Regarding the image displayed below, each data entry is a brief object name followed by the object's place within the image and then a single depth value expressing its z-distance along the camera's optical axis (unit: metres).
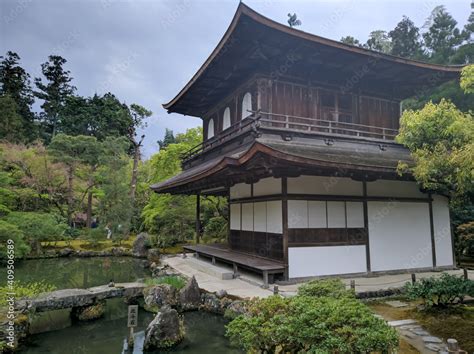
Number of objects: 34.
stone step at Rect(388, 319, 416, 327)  5.85
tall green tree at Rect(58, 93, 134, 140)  40.47
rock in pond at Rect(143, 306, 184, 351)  6.20
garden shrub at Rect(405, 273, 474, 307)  6.49
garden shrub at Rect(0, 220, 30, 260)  13.28
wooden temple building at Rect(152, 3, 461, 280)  8.97
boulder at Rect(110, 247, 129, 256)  20.30
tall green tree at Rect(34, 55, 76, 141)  40.34
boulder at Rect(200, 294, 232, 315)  7.82
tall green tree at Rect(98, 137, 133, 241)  21.55
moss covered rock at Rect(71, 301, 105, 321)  7.98
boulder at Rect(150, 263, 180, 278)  12.34
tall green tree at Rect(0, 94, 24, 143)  32.28
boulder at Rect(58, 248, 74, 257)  19.21
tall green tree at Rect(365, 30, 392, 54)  30.39
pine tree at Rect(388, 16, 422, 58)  28.07
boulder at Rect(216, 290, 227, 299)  8.09
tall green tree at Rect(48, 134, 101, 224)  22.59
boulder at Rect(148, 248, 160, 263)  17.16
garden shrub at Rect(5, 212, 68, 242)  15.98
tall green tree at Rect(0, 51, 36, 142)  37.75
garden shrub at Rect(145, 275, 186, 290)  9.39
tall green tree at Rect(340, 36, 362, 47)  31.06
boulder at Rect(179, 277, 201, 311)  8.29
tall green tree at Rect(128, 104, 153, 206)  29.59
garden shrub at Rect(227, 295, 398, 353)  3.41
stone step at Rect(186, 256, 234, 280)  10.34
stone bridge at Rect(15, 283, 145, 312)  7.26
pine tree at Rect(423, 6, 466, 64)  23.83
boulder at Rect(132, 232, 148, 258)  19.66
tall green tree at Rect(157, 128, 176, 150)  52.35
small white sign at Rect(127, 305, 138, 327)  6.41
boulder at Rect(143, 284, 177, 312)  8.53
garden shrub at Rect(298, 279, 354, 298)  5.75
